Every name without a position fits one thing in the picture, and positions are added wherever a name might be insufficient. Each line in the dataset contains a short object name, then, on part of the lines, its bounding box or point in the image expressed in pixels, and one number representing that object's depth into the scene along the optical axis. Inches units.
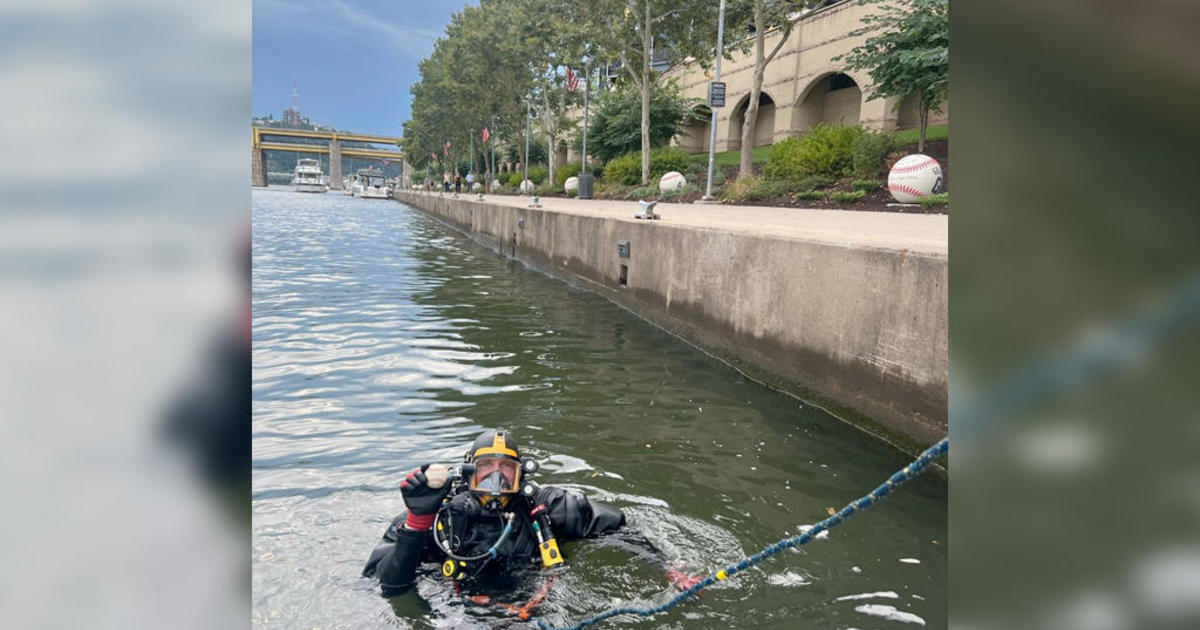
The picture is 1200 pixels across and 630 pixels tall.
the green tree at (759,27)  876.0
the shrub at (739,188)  807.5
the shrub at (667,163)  1236.5
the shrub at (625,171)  1246.9
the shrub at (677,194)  937.8
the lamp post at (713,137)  828.6
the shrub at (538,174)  2018.9
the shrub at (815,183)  735.7
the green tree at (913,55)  741.3
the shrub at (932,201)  535.5
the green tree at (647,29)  1051.3
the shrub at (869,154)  745.6
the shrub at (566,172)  1715.8
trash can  1194.6
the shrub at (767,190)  751.7
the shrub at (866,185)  665.6
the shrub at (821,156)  765.3
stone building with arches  1258.0
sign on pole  823.1
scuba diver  161.3
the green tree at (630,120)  1469.0
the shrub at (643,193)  994.0
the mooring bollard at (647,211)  514.6
